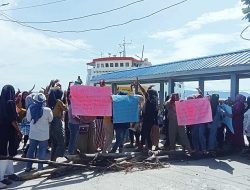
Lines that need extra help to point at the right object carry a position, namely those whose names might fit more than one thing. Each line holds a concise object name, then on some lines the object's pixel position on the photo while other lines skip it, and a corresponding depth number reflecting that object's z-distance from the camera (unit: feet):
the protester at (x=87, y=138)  33.37
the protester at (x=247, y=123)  34.13
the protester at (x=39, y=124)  25.59
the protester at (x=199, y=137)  35.17
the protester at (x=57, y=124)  28.09
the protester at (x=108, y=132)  33.01
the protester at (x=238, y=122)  36.52
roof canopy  43.01
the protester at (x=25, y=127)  31.81
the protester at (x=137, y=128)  34.91
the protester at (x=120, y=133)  32.14
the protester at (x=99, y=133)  35.01
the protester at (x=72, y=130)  30.74
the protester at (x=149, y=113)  34.11
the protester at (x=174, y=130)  34.65
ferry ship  127.75
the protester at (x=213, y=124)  36.01
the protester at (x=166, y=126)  36.60
